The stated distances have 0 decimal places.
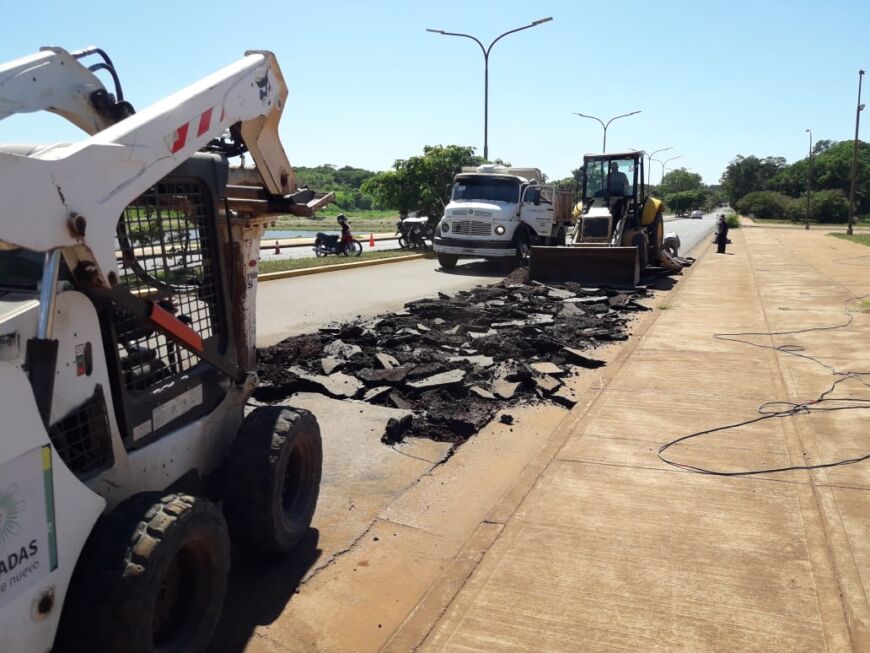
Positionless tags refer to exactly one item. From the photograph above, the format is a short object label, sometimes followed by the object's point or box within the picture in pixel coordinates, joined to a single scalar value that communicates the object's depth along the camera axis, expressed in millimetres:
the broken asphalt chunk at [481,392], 7605
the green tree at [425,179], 30406
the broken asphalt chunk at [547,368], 8648
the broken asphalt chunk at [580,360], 9266
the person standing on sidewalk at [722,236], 30297
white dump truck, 20062
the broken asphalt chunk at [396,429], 6434
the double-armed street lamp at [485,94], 29138
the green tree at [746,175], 129375
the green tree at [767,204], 95750
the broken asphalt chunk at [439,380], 7648
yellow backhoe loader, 17047
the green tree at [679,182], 185250
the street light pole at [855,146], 50438
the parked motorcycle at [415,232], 28516
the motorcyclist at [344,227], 24031
